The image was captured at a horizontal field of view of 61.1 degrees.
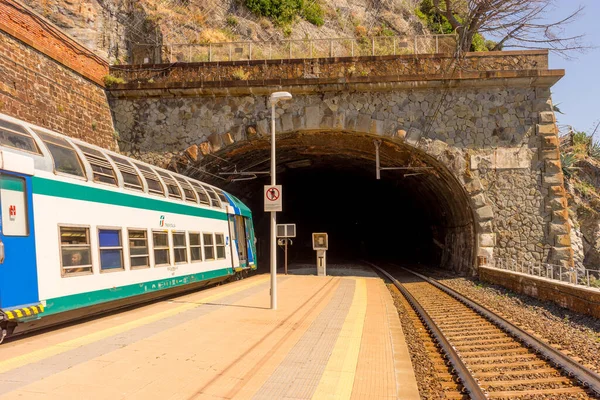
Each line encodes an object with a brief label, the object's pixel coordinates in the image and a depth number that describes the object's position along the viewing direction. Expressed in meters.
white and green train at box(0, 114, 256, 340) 7.25
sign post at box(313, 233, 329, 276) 22.42
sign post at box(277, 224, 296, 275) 19.64
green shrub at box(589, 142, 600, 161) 29.23
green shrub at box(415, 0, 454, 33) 41.88
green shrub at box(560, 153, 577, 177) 24.66
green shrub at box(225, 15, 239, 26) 32.62
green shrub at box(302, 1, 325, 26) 37.12
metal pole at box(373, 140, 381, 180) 20.95
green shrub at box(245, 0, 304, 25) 33.88
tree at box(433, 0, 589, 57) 22.39
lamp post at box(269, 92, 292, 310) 11.37
